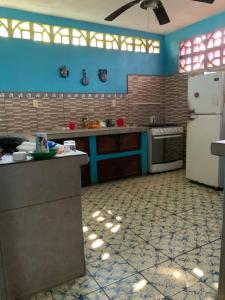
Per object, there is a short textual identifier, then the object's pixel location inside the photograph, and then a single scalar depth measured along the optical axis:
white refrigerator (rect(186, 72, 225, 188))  3.43
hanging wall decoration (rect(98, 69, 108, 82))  4.38
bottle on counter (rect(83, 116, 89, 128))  4.29
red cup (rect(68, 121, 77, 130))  4.15
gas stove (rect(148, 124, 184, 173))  4.43
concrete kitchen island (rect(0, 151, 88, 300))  1.50
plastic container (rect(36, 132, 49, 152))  1.57
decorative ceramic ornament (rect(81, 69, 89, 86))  4.24
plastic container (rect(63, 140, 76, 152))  1.79
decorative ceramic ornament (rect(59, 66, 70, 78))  4.03
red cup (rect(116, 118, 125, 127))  4.57
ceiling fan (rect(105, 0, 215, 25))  2.68
